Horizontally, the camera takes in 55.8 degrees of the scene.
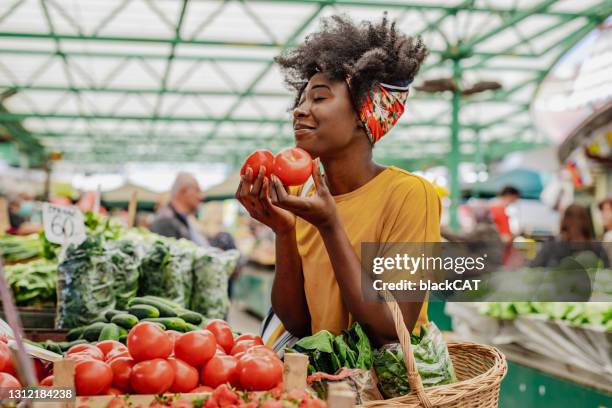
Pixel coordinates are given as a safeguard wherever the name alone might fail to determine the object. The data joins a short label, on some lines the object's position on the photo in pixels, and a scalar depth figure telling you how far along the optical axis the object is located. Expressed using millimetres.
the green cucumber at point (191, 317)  2799
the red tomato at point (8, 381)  1483
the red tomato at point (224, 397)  1404
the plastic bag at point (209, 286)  3701
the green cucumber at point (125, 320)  2654
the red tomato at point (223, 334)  1861
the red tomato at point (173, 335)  1709
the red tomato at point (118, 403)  1411
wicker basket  1511
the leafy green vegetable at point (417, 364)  1652
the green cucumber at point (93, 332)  2662
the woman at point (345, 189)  1706
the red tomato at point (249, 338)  1919
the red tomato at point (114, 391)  1487
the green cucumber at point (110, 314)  2848
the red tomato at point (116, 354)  1646
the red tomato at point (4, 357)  1605
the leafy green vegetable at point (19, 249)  4703
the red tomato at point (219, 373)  1581
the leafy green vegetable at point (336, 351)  1655
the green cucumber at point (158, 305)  2768
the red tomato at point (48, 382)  1505
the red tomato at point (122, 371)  1532
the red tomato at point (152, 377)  1474
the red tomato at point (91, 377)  1447
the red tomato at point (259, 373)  1504
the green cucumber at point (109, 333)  2486
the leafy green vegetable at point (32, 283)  3713
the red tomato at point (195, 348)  1600
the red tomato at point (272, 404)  1354
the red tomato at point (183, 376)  1529
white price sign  3336
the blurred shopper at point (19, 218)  8109
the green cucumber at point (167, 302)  2970
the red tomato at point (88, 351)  1650
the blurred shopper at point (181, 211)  5586
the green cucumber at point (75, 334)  2782
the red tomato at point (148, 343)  1543
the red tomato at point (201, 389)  1530
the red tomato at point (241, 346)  1796
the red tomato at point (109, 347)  1784
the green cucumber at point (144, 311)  2735
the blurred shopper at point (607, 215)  6902
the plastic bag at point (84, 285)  3127
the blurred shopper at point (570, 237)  5637
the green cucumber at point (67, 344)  2482
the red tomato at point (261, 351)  1597
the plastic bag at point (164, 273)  3506
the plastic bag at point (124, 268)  3328
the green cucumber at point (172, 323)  2525
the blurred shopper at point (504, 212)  9438
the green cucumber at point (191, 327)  2616
